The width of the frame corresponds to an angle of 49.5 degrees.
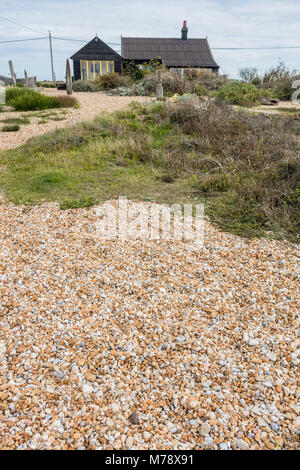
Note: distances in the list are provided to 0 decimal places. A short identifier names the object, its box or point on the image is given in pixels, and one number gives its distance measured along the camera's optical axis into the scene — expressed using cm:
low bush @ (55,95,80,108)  1582
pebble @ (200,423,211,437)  251
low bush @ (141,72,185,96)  1734
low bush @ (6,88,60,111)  1554
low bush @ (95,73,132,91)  2320
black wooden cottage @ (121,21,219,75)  2844
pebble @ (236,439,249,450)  243
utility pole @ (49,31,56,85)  3472
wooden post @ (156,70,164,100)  1548
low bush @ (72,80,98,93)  2327
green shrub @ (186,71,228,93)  1817
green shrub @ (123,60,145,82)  2554
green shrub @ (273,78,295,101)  1864
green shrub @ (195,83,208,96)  1656
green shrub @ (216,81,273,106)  1595
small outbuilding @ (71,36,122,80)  2884
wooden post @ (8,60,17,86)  2579
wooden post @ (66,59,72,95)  1805
